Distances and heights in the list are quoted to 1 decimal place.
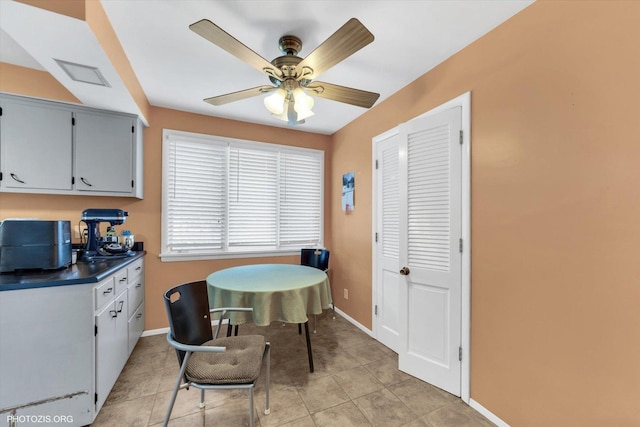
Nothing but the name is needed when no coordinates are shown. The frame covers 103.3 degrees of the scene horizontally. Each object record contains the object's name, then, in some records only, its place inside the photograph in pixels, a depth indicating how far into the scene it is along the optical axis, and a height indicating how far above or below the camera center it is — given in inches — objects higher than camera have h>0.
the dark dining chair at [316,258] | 131.0 -23.1
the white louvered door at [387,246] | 107.2 -13.7
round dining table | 77.0 -26.0
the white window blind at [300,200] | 147.6 +8.7
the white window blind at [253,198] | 135.1 +9.2
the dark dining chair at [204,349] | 57.8 -36.7
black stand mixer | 94.7 -9.3
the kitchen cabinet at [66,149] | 88.3 +24.4
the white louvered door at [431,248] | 78.7 -11.3
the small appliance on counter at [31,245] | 67.1 -8.7
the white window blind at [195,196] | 123.0 +8.9
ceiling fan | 52.2 +36.9
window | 123.6 +9.0
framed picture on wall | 135.8 +13.0
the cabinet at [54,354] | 58.0 -34.3
